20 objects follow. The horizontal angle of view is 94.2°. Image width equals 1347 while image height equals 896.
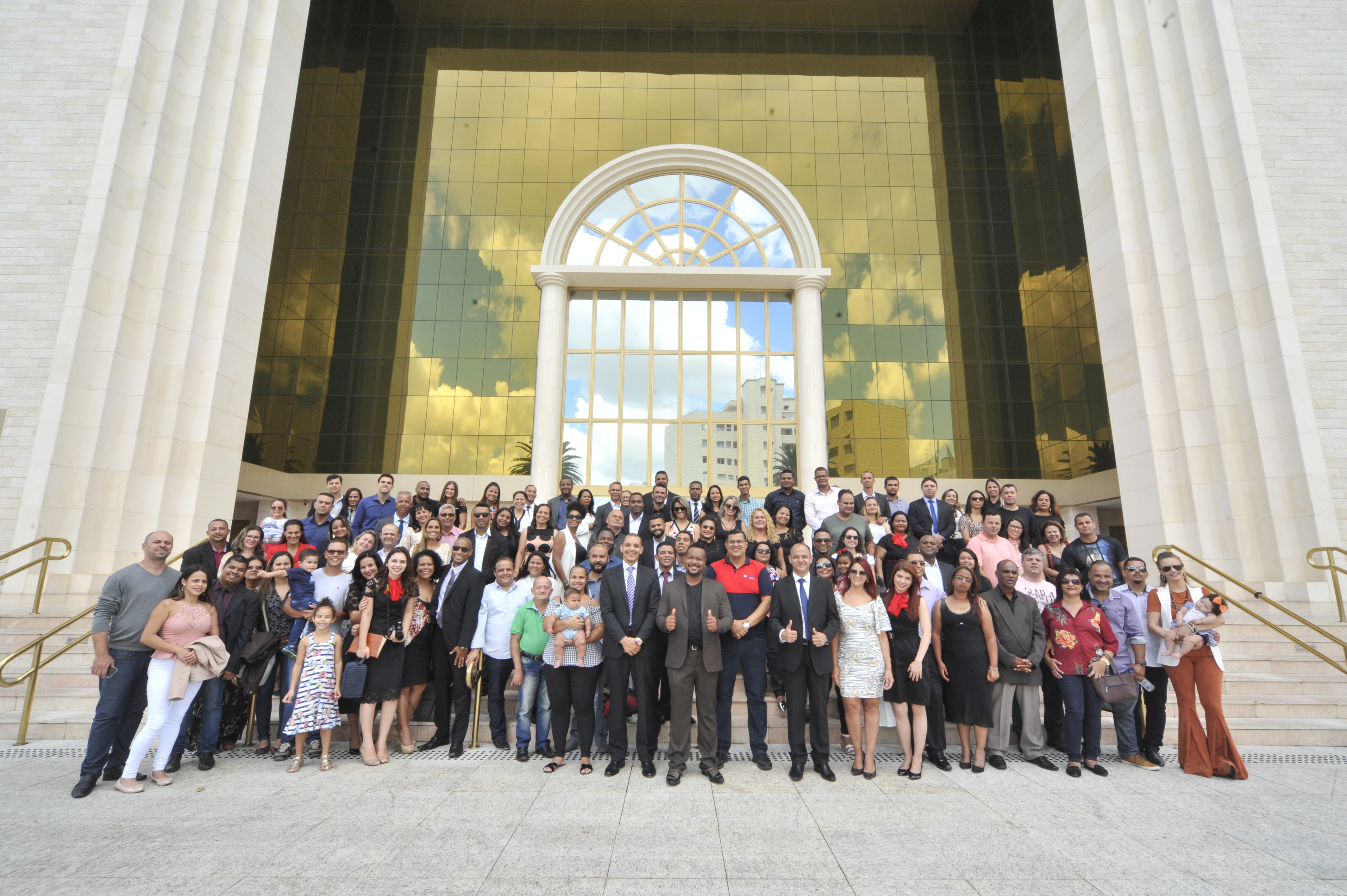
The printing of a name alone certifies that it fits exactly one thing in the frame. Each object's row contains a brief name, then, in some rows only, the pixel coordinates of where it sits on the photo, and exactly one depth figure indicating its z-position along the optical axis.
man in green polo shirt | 5.99
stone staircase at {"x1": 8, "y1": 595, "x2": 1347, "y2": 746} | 6.27
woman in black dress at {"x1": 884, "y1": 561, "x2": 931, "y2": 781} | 5.51
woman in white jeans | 5.07
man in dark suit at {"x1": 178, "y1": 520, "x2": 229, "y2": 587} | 6.87
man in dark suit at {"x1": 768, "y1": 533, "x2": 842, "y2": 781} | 5.50
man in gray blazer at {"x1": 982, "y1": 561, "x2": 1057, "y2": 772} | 5.80
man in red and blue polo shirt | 5.79
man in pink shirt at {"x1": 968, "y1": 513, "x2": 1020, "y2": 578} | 7.14
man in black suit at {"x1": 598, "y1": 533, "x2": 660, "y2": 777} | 5.52
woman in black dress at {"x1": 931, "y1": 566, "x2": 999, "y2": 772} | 5.68
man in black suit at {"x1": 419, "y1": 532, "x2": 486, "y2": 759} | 6.18
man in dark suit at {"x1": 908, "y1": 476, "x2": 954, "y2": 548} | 8.48
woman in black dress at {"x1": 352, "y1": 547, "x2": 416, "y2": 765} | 5.79
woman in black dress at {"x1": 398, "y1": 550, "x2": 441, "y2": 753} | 6.05
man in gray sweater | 5.03
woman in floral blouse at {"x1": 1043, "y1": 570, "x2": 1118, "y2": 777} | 5.71
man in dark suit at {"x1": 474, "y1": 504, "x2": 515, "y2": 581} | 7.09
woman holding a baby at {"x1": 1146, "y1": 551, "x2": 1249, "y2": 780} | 5.48
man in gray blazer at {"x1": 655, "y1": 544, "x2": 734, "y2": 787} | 5.42
